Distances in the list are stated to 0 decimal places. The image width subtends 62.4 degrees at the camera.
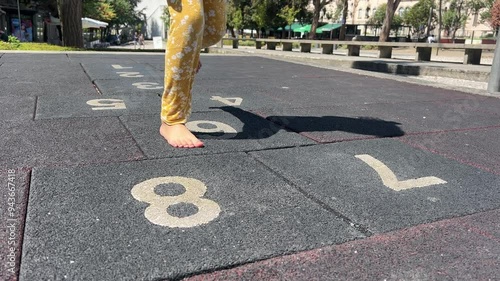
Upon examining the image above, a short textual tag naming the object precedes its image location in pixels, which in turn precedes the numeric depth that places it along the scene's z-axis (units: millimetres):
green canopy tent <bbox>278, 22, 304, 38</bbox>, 66225
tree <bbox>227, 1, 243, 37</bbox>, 54750
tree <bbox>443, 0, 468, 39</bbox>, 69188
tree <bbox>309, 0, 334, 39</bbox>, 39250
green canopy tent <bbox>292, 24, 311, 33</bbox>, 64625
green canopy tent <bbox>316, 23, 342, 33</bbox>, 64750
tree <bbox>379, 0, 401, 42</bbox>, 30173
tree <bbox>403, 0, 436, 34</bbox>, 67312
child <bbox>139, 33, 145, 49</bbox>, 44728
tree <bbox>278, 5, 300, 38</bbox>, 52438
